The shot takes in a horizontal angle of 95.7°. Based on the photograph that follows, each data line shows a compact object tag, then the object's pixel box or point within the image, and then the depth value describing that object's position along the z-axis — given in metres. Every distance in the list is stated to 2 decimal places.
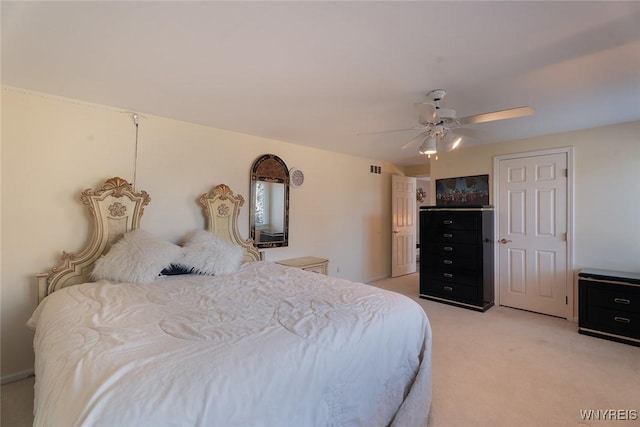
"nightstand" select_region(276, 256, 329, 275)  3.84
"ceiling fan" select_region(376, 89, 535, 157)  2.21
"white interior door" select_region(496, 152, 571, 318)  3.73
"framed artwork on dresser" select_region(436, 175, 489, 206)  4.42
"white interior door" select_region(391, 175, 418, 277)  5.84
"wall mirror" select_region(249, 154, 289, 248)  3.84
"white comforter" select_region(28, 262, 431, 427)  1.00
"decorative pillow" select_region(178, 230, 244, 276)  2.75
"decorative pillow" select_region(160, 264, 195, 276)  2.70
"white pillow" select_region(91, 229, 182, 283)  2.42
